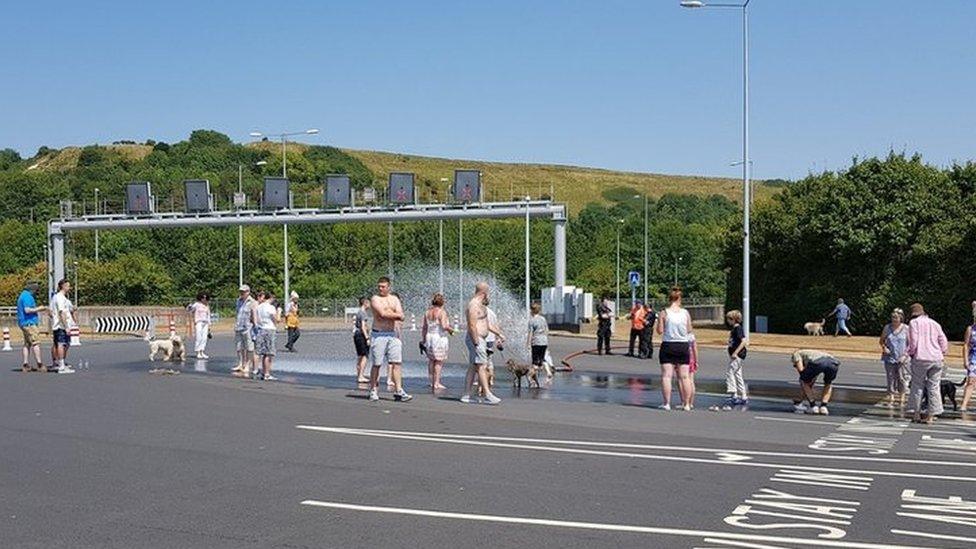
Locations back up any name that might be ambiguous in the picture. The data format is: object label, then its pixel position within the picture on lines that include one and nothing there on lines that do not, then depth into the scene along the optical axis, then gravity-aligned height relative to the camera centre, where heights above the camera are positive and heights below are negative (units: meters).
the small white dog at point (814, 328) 41.82 -2.33
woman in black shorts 16.30 -1.21
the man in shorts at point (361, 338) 20.34 -1.28
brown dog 19.67 -1.83
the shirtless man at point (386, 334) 16.67 -1.00
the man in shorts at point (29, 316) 21.59 -0.91
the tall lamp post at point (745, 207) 35.12 +1.93
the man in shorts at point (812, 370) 16.20 -1.51
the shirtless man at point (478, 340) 16.77 -1.09
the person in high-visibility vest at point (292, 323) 32.12 -1.62
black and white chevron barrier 48.31 -2.41
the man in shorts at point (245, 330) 21.78 -1.21
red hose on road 24.29 -2.15
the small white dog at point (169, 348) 26.56 -1.88
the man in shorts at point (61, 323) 21.67 -1.05
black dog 17.30 -1.91
